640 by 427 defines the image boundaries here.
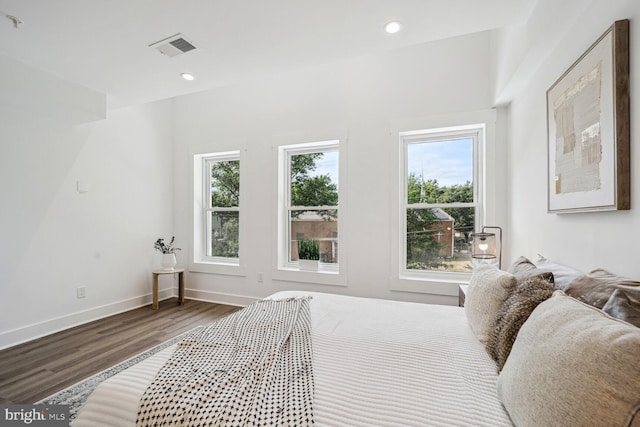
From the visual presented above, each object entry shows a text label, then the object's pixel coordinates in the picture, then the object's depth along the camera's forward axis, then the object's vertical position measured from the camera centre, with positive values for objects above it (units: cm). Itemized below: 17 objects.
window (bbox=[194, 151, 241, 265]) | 423 +6
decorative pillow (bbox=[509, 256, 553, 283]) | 135 -28
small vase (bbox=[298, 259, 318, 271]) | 359 -62
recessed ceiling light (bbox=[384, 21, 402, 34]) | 198 +130
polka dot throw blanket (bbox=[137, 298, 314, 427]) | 94 -64
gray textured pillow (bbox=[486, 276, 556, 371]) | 114 -40
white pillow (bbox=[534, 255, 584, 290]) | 131 -28
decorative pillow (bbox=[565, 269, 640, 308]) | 99 -27
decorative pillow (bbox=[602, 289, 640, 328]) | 85 -29
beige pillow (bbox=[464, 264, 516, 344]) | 135 -41
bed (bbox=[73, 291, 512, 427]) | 94 -64
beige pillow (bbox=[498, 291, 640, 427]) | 61 -38
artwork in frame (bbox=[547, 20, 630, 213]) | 121 +41
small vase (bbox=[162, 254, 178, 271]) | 401 -65
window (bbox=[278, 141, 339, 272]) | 366 +18
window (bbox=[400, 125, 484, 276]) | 314 +18
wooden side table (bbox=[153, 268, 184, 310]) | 383 -95
